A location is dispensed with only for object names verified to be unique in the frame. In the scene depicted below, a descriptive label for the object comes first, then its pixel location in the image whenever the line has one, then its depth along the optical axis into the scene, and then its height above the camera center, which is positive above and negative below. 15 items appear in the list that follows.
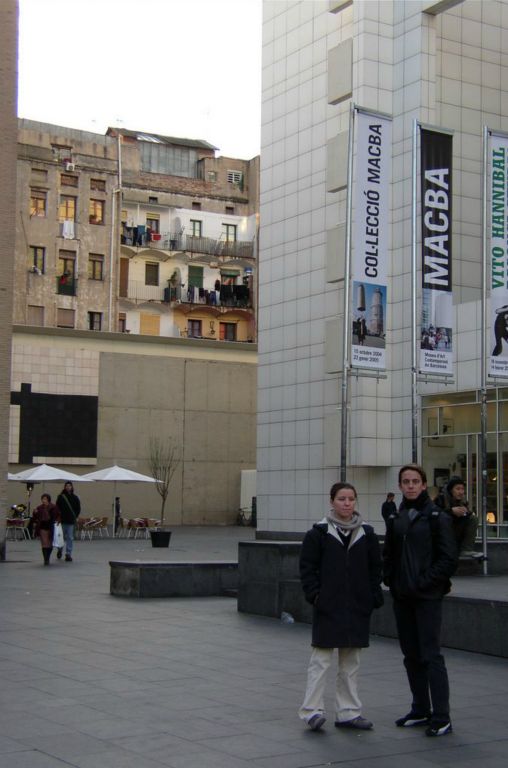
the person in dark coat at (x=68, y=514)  26.52 -1.15
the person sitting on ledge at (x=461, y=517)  15.38 -0.64
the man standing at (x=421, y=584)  8.12 -0.83
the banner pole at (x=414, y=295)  23.39 +3.88
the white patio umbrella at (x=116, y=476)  40.69 -0.36
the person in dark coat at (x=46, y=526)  24.77 -1.36
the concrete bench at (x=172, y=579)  17.33 -1.75
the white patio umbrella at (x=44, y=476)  38.98 -0.38
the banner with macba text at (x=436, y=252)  23.67 +4.74
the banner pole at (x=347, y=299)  23.31 +3.61
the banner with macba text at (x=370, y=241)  24.31 +5.35
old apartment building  59.22 +13.24
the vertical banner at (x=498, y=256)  23.17 +4.86
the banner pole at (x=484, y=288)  22.88 +3.85
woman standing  8.15 -0.92
